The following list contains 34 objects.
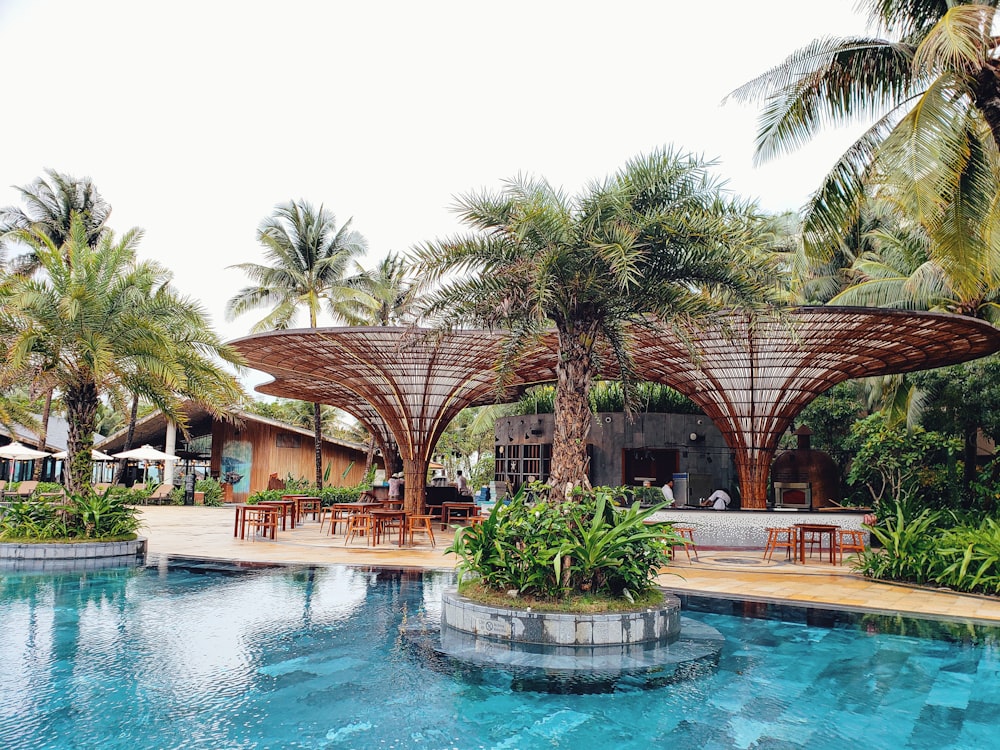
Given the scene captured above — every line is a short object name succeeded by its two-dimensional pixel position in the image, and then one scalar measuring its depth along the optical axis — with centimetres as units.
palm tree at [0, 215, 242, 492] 1141
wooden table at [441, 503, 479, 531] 1666
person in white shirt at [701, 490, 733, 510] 1588
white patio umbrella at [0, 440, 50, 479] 2550
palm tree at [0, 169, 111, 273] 2845
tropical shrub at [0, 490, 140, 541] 1191
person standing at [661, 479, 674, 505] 1609
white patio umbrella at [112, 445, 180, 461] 2732
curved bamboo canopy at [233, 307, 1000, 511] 1342
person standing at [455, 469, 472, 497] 2151
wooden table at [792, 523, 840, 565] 1220
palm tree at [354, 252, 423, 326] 2762
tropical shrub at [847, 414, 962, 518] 1706
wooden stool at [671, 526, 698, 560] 1262
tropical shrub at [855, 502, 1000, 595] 931
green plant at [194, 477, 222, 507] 3019
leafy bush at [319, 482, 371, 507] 2495
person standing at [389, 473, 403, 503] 1894
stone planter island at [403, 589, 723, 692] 600
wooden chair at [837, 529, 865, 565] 1313
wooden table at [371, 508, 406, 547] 1356
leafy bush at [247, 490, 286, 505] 2195
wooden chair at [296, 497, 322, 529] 1772
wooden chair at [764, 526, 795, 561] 1265
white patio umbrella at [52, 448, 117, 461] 2741
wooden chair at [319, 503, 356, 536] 1579
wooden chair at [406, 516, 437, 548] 1408
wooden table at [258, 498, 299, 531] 1655
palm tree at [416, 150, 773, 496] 794
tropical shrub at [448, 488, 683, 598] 709
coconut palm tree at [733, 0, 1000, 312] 841
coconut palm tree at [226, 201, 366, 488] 2780
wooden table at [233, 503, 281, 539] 1502
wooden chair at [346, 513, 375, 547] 1445
